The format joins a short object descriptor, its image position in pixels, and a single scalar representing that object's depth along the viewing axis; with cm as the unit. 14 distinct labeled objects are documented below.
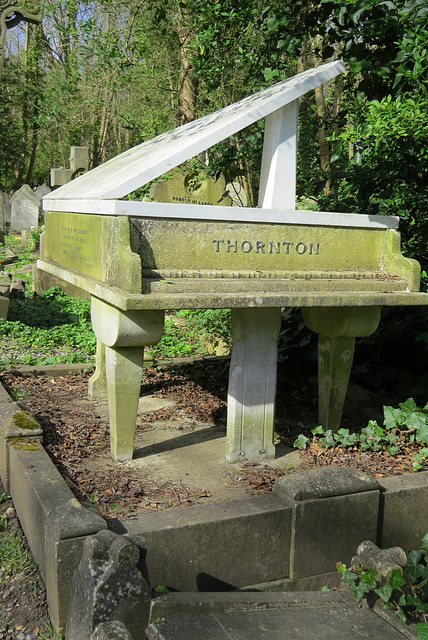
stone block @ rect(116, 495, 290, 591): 276
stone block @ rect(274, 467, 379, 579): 301
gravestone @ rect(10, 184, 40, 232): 2109
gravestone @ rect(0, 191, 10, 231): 1874
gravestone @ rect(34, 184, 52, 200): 2700
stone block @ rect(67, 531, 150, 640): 221
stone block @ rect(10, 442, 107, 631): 253
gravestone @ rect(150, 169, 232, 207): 979
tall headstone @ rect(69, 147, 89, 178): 1914
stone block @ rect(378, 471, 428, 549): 331
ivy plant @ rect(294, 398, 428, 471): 407
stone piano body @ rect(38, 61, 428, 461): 318
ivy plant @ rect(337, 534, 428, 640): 255
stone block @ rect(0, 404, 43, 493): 366
